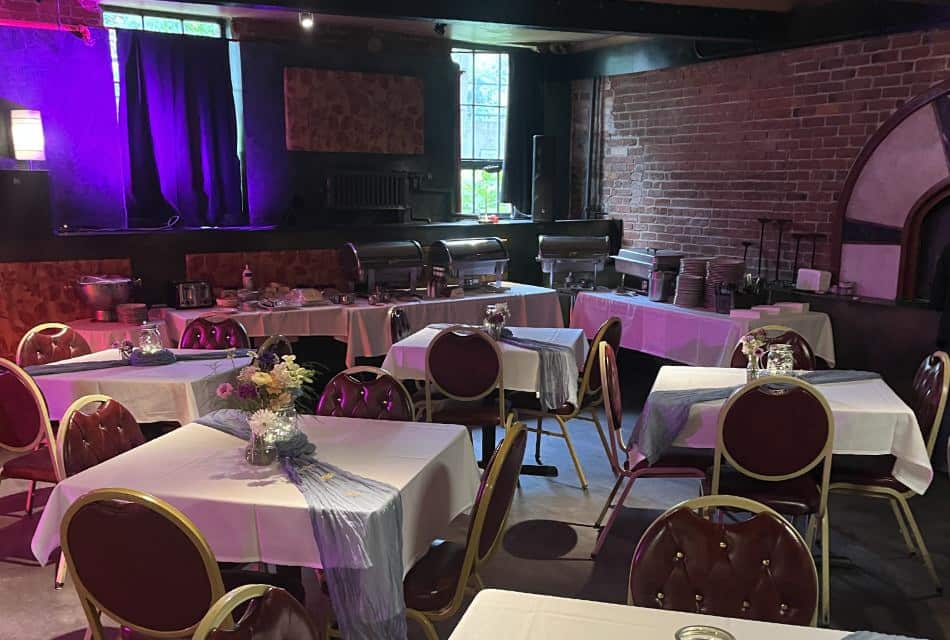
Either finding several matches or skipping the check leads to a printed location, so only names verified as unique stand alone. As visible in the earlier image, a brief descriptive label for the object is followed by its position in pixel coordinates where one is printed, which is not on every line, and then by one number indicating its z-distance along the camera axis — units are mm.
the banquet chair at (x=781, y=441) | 2691
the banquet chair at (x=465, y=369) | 3684
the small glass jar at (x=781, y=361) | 3201
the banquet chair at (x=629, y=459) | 3074
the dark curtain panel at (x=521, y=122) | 7578
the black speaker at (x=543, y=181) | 6996
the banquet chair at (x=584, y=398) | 3920
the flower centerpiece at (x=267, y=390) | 2268
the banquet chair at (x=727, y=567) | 1719
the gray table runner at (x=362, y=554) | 1974
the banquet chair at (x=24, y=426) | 3088
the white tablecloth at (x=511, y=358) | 3896
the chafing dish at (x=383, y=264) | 5371
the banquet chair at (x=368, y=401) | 2998
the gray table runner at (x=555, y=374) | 3867
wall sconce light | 5125
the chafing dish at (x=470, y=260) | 5609
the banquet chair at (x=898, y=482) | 2922
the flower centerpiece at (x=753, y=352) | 3211
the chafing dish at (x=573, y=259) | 6020
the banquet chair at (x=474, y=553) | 2102
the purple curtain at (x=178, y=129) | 5977
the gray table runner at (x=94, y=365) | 3475
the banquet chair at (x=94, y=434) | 2508
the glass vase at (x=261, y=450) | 2330
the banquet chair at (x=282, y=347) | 3626
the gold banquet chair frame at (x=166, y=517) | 1743
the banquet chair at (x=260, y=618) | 1333
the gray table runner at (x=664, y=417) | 3031
